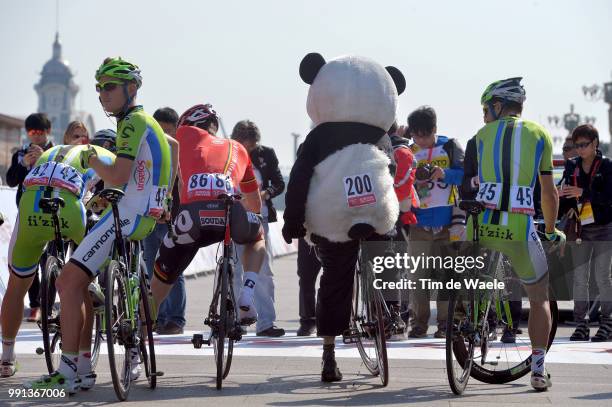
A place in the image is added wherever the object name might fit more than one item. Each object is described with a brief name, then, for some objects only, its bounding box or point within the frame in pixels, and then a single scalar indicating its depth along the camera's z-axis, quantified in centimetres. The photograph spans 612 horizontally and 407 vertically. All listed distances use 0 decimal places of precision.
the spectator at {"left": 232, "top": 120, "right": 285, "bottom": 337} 2343
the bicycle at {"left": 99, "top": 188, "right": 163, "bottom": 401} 1404
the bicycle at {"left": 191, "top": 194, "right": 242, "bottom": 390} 1563
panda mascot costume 1598
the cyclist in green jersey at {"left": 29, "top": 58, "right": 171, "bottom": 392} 1463
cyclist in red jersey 1684
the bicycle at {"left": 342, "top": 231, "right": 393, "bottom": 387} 1603
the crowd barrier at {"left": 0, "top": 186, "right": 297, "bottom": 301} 2799
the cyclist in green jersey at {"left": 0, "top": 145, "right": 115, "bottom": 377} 1645
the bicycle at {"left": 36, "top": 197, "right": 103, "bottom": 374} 1599
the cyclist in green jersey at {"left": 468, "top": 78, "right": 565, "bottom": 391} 1555
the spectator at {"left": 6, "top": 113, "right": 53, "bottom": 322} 2408
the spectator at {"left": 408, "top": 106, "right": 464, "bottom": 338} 2287
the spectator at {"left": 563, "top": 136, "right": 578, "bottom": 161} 2755
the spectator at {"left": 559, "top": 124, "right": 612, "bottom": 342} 2296
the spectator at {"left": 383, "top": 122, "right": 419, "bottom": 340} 1837
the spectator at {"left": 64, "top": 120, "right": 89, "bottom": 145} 1996
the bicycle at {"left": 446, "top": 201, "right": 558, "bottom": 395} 1509
